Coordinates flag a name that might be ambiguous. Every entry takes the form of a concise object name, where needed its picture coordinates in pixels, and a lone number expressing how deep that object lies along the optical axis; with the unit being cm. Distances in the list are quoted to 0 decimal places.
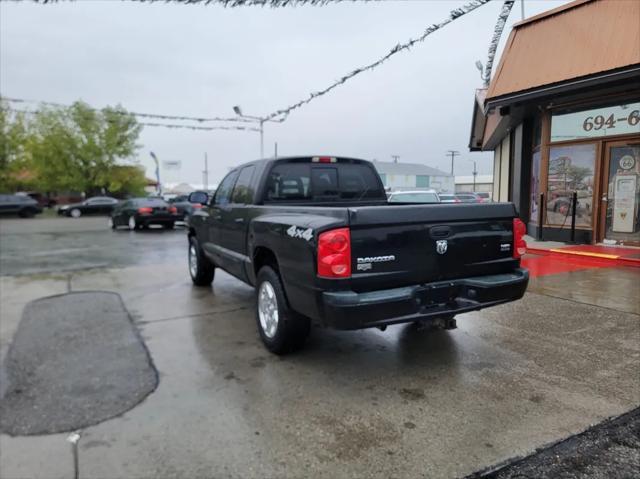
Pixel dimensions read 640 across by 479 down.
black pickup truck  340
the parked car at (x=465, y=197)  2423
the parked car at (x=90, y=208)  3319
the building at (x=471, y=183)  7869
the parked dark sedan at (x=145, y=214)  1989
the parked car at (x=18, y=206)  3128
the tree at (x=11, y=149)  3850
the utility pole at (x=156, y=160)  4594
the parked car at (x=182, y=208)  2159
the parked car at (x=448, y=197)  2086
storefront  862
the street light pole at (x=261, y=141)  3004
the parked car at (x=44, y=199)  4628
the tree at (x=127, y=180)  4278
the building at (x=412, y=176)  7169
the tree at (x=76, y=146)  4006
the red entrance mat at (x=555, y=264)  815
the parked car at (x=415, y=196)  1425
